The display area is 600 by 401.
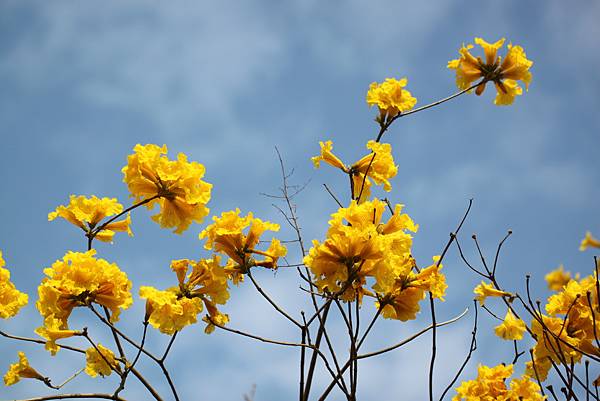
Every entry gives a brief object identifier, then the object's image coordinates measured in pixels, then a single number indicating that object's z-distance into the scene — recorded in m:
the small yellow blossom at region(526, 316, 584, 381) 3.91
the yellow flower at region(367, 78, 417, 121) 4.40
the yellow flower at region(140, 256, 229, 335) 3.16
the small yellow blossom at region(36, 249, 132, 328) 3.15
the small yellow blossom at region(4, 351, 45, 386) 3.67
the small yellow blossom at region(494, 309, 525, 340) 4.34
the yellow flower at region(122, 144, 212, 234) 3.33
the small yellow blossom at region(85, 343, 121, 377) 3.29
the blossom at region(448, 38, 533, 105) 4.94
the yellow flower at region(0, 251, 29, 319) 3.76
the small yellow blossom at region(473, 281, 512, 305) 4.23
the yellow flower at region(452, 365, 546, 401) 3.97
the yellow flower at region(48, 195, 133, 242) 3.58
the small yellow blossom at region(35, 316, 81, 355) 3.20
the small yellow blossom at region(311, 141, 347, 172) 4.11
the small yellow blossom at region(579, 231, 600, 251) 6.21
